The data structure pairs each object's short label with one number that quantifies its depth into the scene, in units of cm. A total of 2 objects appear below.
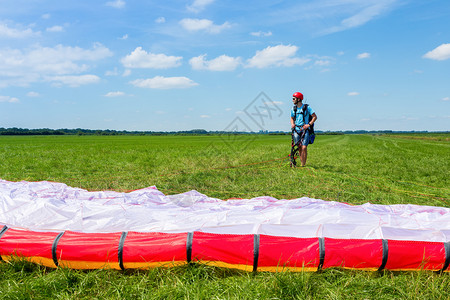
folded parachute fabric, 264
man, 868
